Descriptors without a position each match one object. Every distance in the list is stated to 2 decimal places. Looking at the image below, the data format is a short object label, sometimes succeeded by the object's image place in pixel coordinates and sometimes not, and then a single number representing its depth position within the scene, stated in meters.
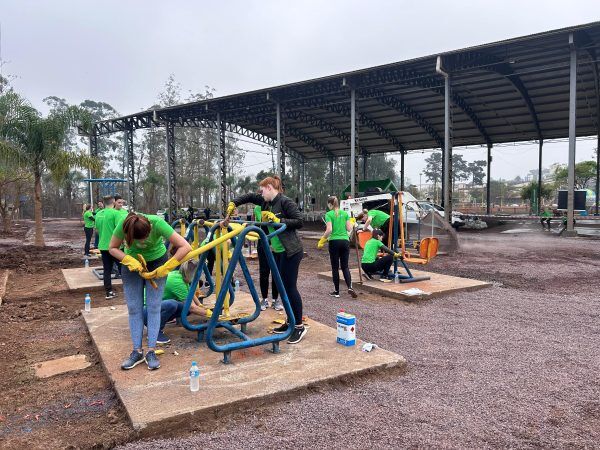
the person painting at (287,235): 4.40
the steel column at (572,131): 16.72
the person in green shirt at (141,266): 3.54
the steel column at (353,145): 21.92
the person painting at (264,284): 5.74
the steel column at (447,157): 19.36
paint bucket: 4.24
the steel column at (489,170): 32.42
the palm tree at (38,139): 13.05
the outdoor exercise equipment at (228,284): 3.76
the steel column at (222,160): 28.47
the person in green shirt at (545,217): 21.57
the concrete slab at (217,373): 2.99
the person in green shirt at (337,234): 6.62
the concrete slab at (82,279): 7.64
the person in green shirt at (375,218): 7.92
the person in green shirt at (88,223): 11.90
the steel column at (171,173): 28.95
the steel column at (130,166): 30.36
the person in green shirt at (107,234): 6.76
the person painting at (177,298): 4.34
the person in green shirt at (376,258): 7.56
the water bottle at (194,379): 3.22
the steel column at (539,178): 30.71
